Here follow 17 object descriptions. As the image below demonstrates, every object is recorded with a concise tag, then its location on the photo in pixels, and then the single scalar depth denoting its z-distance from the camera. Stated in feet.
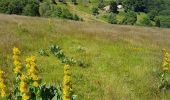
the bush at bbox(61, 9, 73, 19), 343.83
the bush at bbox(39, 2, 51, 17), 326.65
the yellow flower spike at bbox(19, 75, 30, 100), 23.90
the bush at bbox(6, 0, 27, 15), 264.11
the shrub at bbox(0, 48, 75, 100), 24.02
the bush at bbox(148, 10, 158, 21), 609.66
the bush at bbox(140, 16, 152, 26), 490.49
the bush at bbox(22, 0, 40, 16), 256.15
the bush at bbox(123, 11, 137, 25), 484.87
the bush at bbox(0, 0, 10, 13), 271.90
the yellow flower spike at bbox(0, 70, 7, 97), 25.45
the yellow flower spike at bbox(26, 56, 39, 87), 26.01
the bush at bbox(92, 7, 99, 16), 590.55
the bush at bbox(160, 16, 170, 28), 563.32
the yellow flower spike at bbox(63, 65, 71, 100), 23.67
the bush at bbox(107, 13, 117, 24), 502.62
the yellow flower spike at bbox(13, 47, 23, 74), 28.35
